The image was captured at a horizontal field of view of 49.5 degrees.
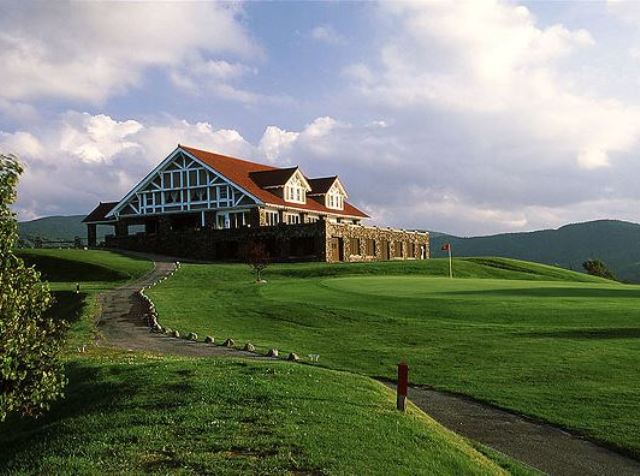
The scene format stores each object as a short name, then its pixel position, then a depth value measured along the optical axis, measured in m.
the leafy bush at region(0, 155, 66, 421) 10.49
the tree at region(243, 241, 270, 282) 53.69
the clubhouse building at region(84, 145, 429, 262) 73.94
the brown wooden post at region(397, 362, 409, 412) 14.64
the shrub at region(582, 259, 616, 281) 102.06
